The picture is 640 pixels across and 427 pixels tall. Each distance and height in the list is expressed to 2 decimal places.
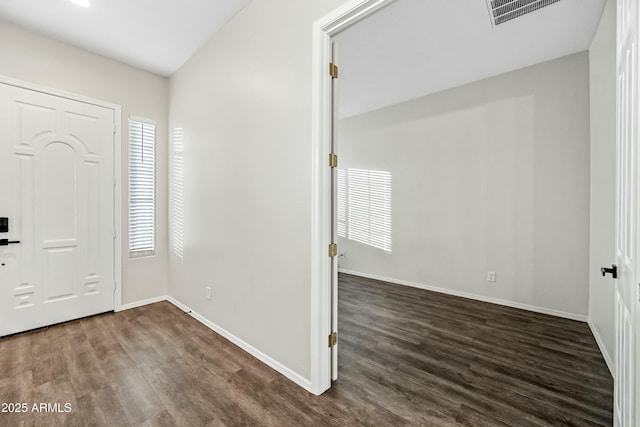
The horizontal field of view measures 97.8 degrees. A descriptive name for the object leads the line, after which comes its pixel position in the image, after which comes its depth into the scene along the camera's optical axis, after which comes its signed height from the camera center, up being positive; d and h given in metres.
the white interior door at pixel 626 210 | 1.02 +0.01
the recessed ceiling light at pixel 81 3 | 2.39 +1.81
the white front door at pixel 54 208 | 2.69 +0.03
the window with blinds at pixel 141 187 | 3.51 +0.31
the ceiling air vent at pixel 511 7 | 2.31 +1.75
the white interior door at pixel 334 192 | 1.95 +0.14
